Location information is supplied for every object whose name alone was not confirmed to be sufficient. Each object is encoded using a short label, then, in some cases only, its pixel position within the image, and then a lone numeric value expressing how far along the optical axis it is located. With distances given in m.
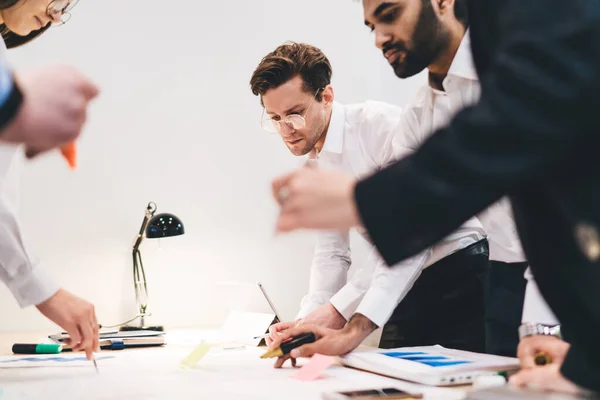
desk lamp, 2.54
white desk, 1.15
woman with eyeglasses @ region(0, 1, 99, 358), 0.75
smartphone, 1.01
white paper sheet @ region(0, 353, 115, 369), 1.57
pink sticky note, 1.30
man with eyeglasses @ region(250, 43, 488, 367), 1.82
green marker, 1.83
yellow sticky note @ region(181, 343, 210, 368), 1.55
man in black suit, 0.62
